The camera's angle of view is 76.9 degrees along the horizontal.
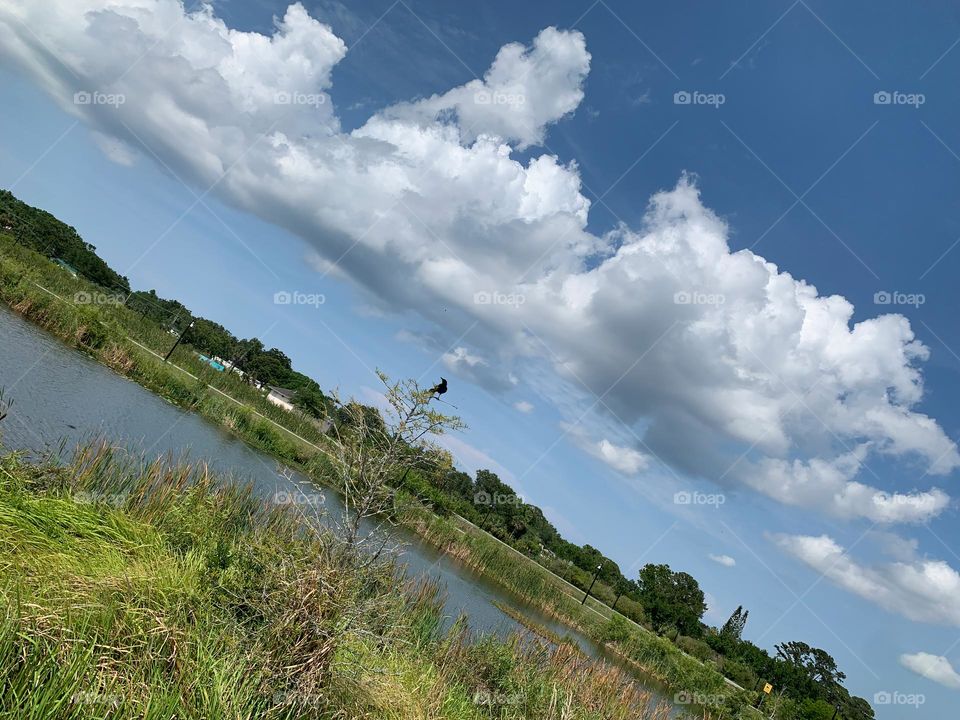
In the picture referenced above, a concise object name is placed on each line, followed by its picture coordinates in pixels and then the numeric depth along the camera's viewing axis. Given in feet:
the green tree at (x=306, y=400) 220.90
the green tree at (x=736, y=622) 340.31
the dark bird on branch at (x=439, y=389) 23.15
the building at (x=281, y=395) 313.65
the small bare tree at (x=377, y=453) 23.36
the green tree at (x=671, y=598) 213.46
